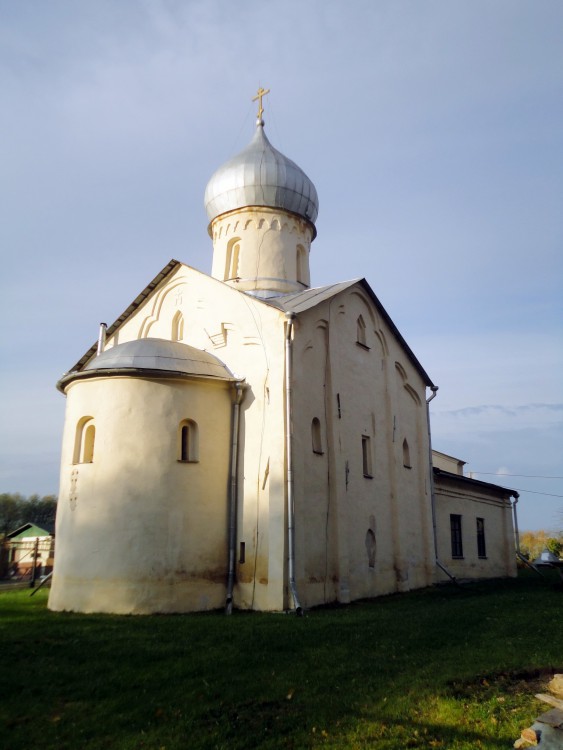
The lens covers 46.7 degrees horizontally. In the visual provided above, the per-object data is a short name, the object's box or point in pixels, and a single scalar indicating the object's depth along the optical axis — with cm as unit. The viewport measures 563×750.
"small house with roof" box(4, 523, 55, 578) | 2103
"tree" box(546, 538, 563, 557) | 3453
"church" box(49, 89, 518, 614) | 1245
